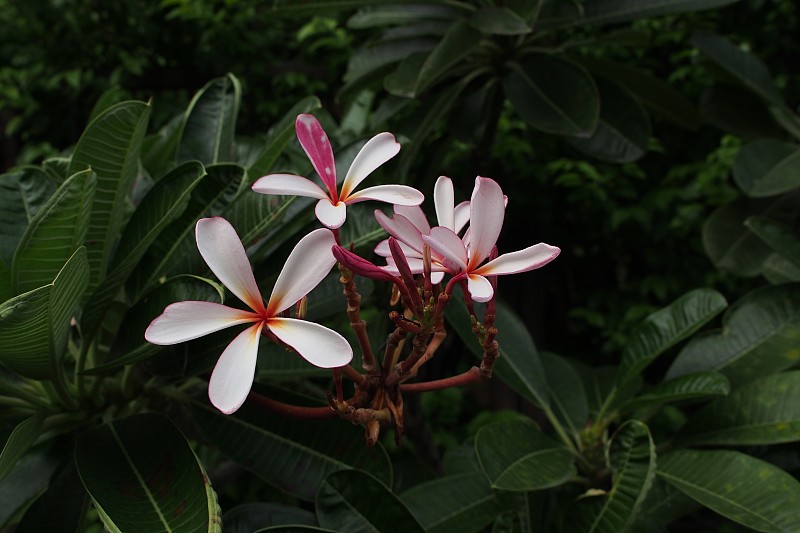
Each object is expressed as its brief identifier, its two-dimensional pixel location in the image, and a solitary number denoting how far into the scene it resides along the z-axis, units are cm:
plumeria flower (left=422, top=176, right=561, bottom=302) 46
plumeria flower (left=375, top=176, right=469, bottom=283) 49
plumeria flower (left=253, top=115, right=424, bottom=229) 50
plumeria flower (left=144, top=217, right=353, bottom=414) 43
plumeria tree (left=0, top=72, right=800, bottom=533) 48
